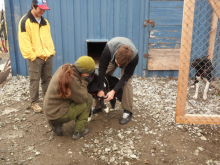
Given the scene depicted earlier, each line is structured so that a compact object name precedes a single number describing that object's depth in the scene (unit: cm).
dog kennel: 535
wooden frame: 256
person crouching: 235
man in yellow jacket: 331
